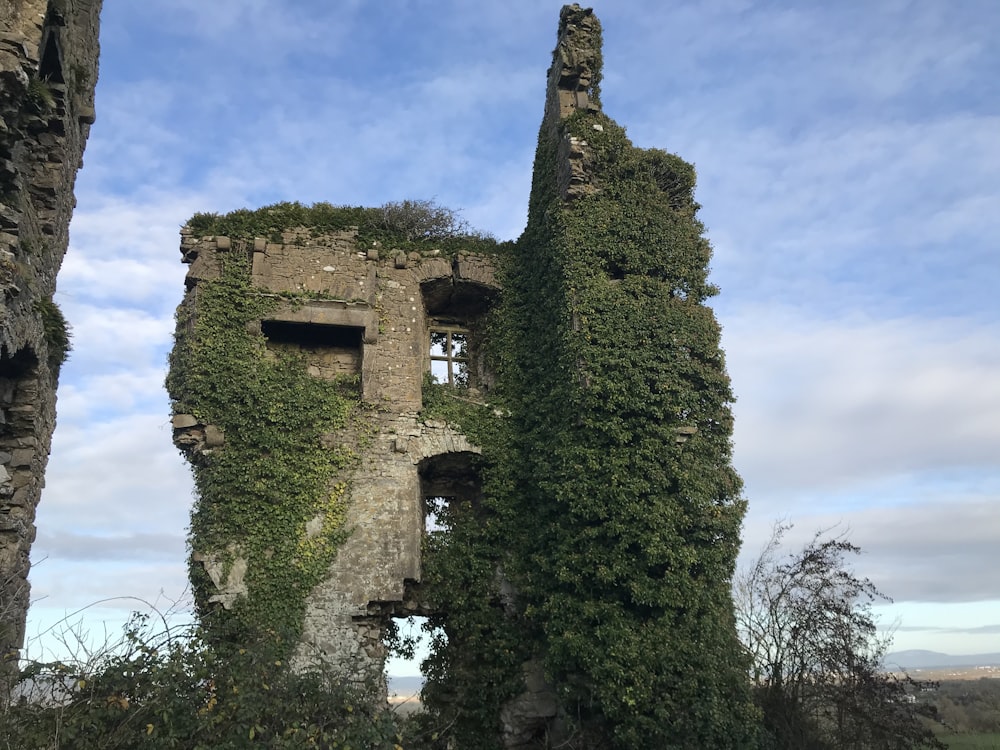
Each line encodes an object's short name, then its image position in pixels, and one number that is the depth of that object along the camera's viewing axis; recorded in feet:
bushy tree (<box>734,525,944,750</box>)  38.19
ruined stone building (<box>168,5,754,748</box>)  33.27
